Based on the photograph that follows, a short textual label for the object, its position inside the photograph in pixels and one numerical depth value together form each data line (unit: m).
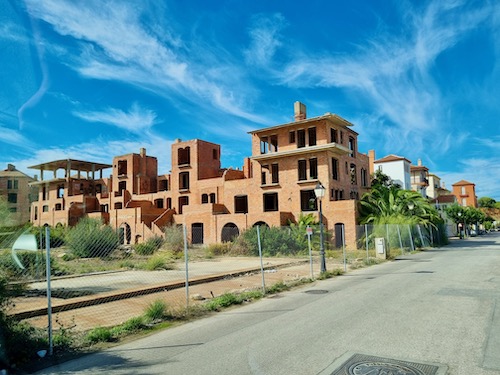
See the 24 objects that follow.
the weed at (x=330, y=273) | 14.70
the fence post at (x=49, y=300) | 6.06
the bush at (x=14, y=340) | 5.54
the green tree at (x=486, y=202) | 126.00
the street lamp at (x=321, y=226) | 15.34
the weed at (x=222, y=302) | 9.30
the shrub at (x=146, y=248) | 28.71
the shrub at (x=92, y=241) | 24.38
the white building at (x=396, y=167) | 66.38
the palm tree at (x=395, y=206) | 34.34
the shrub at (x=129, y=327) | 7.16
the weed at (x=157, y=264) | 19.25
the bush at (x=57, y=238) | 29.33
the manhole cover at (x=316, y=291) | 11.38
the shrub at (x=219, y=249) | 30.33
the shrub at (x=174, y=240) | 30.58
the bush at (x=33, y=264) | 14.58
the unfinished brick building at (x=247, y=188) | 37.47
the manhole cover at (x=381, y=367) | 4.75
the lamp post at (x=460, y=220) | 59.06
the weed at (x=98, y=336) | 6.70
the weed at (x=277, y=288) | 11.65
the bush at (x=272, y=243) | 28.80
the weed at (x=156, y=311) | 8.13
